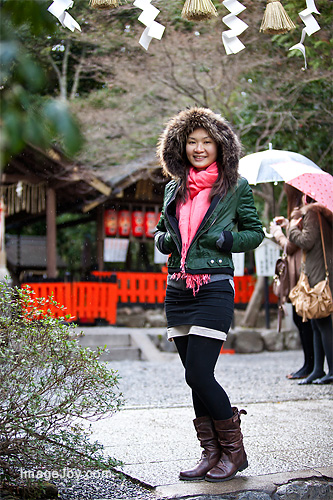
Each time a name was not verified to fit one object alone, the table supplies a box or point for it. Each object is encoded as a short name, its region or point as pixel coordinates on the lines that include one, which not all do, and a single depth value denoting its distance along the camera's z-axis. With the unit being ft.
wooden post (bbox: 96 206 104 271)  44.83
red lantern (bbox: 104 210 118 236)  44.65
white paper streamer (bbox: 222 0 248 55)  12.95
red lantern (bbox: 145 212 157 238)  45.55
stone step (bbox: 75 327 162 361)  32.12
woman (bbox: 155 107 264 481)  9.75
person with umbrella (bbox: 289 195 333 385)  19.85
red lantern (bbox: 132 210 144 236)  45.24
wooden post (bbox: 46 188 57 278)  40.88
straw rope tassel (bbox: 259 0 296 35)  13.00
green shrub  8.76
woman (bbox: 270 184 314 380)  21.04
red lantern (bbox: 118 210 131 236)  44.96
